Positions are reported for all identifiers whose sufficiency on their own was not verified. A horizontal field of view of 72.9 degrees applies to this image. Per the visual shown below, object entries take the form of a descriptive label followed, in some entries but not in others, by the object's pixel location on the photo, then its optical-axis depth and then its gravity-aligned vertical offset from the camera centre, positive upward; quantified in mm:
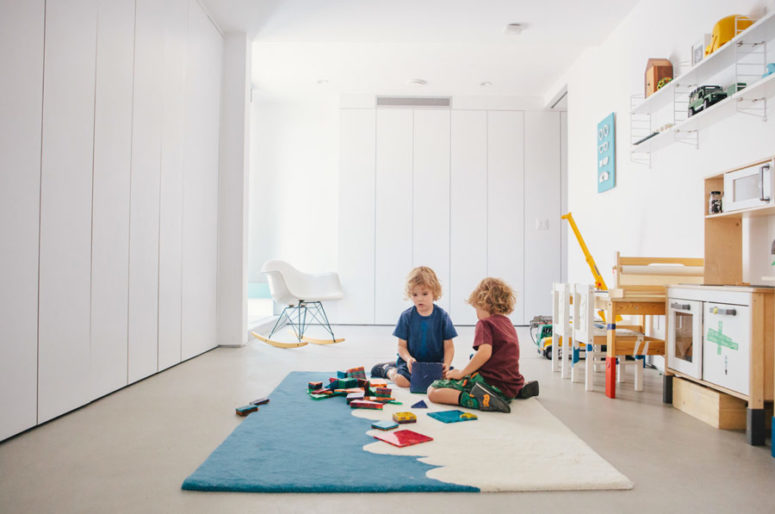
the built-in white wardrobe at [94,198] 2047 +309
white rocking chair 4883 -286
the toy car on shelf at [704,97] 2781 +927
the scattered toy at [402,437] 1894 -643
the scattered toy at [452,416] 2225 -657
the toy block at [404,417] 2166 -636
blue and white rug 1564 -658
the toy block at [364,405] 2430 -657
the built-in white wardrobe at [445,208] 6336 +696
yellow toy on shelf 2631 +1229
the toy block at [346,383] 2754 -630
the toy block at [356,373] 2935 -617
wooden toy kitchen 2078 -231
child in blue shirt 2869 -358
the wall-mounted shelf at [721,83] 2479 +1052
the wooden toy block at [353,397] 2519 -646
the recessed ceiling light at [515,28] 4363 +1996
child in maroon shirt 2457 -501
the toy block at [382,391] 2619 -638
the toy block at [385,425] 2082 -644
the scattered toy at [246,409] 2342 -667
